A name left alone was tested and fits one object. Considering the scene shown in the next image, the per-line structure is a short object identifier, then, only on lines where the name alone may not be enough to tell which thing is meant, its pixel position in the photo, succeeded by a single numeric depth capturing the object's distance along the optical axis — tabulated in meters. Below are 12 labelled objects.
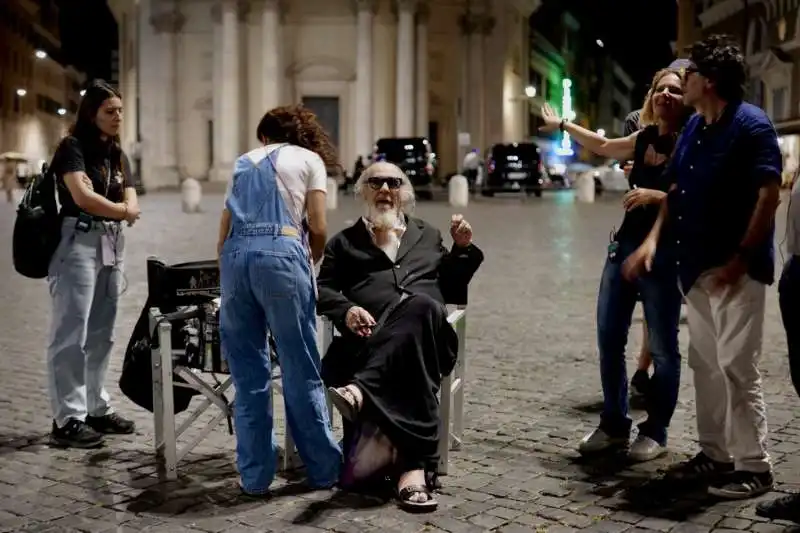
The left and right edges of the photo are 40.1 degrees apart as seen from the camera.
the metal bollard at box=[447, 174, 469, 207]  32.19
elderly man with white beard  5.23
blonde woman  5.66
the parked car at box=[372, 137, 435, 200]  37.09
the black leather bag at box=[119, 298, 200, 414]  5.88
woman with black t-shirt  6.03
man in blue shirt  4.88
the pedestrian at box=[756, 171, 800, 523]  4.70
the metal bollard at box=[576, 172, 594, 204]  35.55
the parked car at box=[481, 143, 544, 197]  38.78
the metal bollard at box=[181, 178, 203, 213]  28.61
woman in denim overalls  5.02
